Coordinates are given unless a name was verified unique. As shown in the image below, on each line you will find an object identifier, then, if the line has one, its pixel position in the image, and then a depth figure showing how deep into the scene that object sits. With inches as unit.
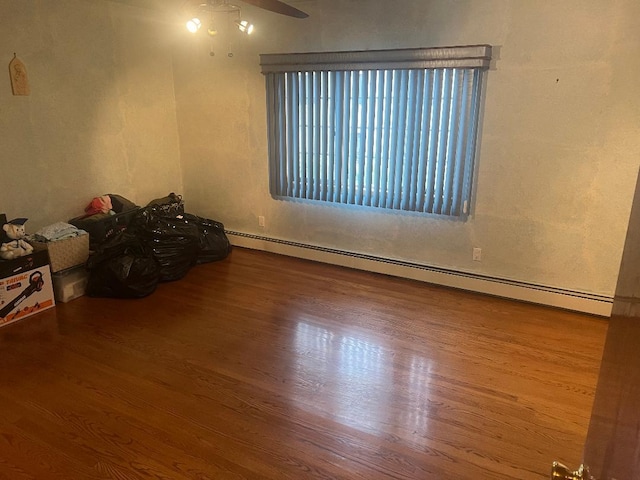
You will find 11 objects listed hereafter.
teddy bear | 130.9
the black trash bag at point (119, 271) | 147.0
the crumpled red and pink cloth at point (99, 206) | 165.9
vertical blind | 142.6
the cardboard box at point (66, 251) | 140.4
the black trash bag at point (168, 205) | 177.9
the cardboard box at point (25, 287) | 129.4
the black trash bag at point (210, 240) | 181.2
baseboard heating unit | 140.9
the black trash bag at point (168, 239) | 160.9
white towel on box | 142.5
